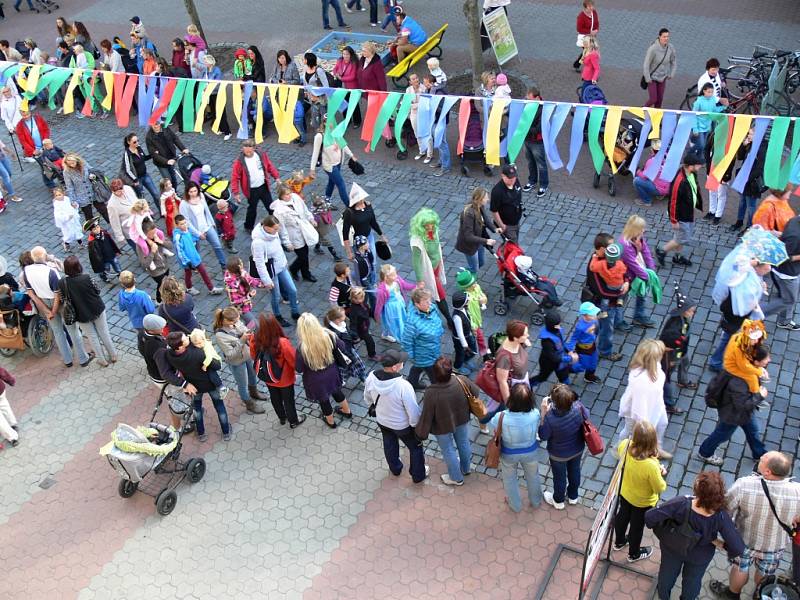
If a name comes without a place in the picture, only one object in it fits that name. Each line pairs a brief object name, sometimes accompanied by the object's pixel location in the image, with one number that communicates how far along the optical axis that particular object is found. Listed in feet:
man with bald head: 20.27
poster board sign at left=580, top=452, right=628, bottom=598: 19.98
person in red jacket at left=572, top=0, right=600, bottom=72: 51.62
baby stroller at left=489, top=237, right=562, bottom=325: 32.71
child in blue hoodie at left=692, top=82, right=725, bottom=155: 37.50
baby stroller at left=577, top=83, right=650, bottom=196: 40.93
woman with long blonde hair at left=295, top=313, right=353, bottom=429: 27.07
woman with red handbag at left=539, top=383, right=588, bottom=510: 23.00
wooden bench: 54.13
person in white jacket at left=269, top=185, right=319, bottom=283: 35.32
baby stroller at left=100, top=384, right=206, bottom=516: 26.58
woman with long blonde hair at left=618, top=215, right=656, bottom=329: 30.22
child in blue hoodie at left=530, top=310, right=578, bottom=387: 27.25
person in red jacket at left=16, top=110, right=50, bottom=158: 48.78
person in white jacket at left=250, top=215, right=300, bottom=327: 33.00
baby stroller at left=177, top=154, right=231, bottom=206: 41.60
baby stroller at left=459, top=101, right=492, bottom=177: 44.01
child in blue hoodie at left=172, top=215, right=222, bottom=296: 35.81
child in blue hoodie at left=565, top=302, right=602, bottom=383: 27.76
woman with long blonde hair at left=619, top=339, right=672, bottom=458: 24.13
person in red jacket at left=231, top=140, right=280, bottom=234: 39.32
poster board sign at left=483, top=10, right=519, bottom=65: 53.62
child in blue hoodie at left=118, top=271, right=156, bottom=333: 31.60
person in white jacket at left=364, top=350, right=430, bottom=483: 24.86
